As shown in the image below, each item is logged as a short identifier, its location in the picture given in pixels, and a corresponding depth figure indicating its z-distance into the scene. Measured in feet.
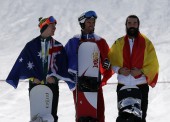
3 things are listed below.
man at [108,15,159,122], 37.78
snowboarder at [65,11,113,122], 39.42
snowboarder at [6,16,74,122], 38.63
